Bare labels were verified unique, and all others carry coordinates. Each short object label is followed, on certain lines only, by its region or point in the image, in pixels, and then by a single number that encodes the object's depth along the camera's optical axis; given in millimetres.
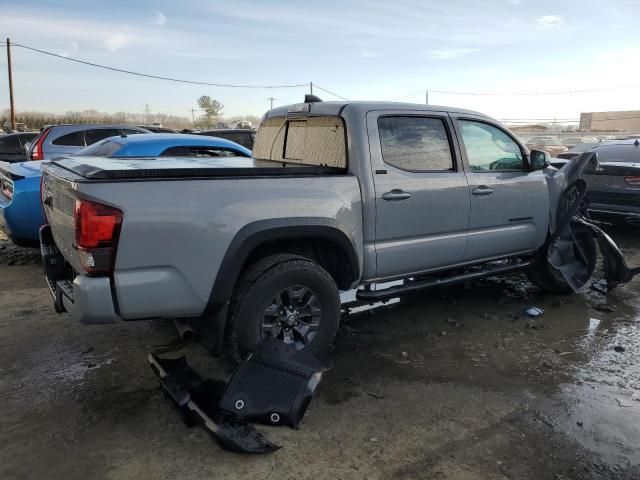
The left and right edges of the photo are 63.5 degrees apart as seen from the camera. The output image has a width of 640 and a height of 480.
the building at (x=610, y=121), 66938
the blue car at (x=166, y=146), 6594
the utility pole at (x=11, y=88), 32656
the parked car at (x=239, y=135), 13570
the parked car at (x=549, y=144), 27691
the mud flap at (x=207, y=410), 2771
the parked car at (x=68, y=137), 10013
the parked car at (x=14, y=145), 14117
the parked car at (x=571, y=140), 39875
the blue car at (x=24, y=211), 5574
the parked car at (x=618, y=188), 7715
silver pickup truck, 2924
